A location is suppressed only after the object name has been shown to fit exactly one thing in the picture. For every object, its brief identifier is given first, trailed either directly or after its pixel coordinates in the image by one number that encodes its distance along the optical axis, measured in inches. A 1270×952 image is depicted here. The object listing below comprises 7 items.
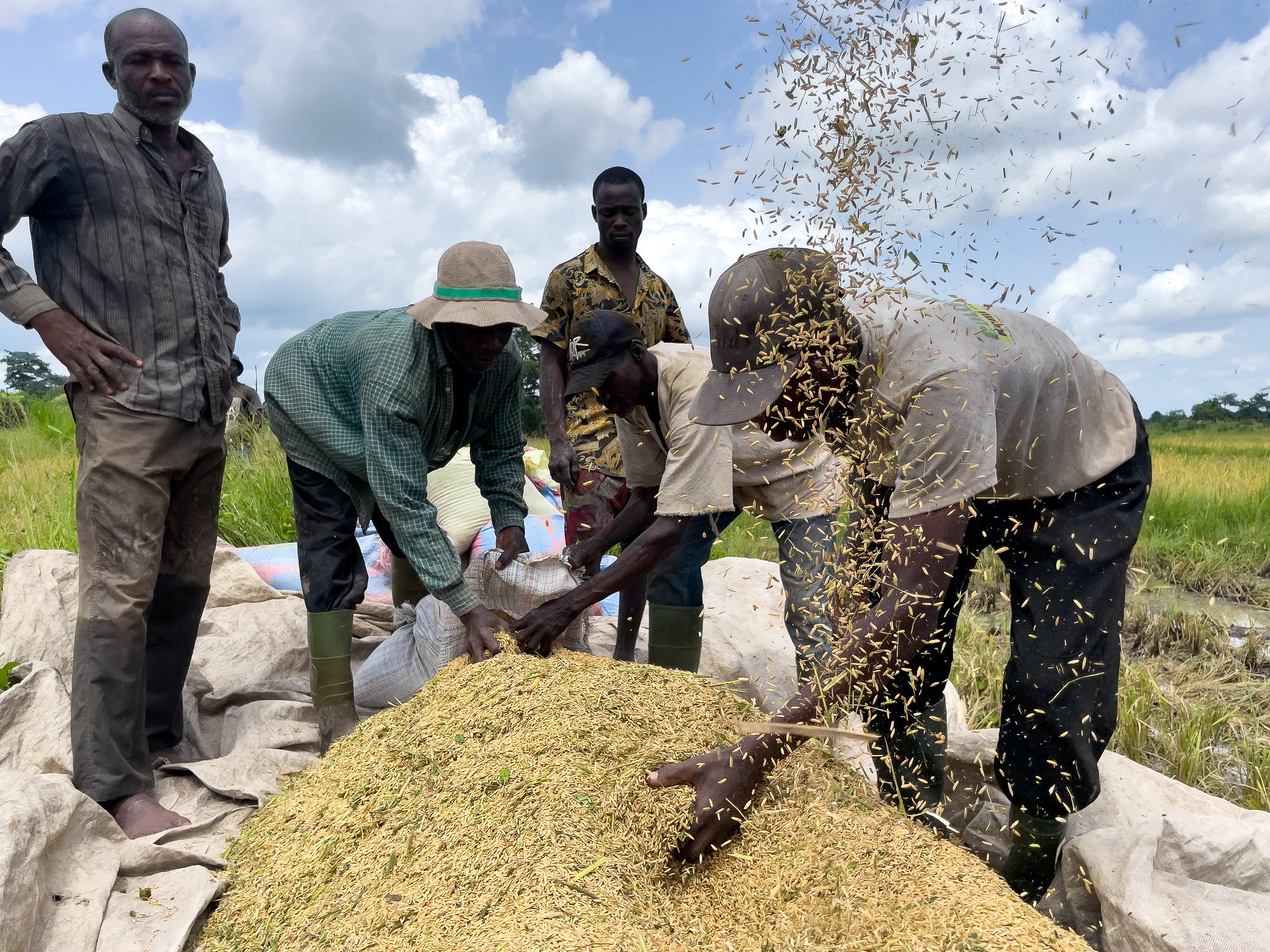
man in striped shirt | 106.7
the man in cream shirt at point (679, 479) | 108.6
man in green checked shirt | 113.8
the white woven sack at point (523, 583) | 123.3
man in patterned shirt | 154.3
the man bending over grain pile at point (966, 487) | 73.3
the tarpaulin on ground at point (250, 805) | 84.7
